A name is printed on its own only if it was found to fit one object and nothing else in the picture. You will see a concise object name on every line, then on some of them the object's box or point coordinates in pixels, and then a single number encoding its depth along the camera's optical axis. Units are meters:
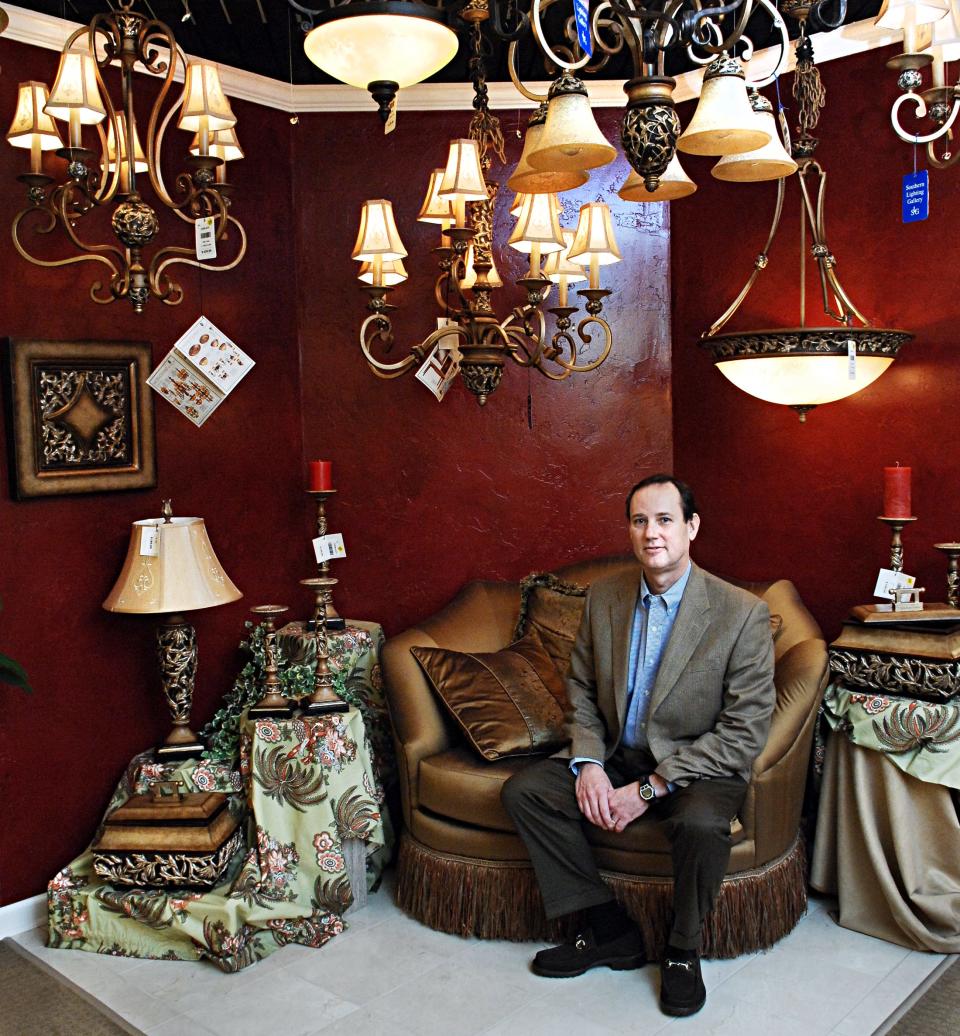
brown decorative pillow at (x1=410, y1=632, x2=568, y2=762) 3.20
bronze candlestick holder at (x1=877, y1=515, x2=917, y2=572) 3.23
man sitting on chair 2.70
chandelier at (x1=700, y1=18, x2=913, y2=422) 3.04
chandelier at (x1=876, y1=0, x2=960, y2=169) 2.00
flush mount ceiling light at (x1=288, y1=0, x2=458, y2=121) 1.60
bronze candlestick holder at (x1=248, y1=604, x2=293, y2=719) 3.28
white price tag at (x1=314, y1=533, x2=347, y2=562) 3.84
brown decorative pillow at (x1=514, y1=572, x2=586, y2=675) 3.56
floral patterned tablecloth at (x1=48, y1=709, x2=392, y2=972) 2.98
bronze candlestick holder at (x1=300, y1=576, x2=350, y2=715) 3.32
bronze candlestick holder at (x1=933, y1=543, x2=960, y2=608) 3.14
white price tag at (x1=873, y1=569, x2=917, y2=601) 3.16
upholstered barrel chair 2.86
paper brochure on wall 3.58
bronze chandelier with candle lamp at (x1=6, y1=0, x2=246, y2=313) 2.32
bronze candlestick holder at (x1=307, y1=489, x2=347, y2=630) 3.77
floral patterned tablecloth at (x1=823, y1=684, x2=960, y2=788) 2.87
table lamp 3.22
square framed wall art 3.15
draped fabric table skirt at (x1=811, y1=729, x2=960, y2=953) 2.88
